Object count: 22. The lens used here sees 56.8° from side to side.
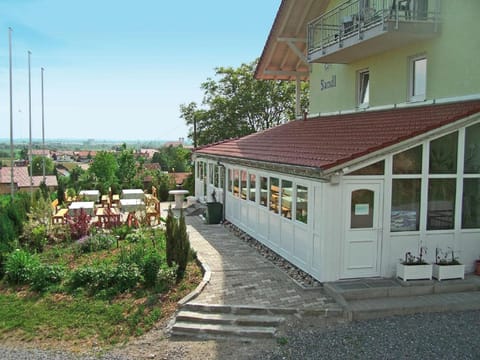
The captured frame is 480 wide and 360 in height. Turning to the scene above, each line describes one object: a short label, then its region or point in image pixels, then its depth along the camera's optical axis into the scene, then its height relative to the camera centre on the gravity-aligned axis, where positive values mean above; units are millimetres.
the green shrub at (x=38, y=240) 14336 -2936
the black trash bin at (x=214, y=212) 18609 -2476
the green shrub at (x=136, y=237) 15034 -2922
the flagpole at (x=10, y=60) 23894 +4832
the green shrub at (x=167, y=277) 10555 -3010
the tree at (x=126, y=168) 31391 -1180
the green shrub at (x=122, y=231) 15438 -2784
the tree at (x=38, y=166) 81688 -3172
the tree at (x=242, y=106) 42125 +4569
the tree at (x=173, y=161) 51194 -1138
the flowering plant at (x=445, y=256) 10133 -2279
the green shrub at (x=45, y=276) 10961 -3156
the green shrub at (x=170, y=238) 10797 -2105
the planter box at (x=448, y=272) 9750 -2521
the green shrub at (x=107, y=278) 10516 -3068
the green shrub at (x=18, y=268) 11500 -3094
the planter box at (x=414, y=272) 9656 -2515
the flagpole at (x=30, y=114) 28547 +2310
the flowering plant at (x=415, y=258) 9830 -2291
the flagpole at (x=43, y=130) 30816 +1416
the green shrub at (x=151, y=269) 10477 -2773
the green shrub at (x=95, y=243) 13902 -2913
